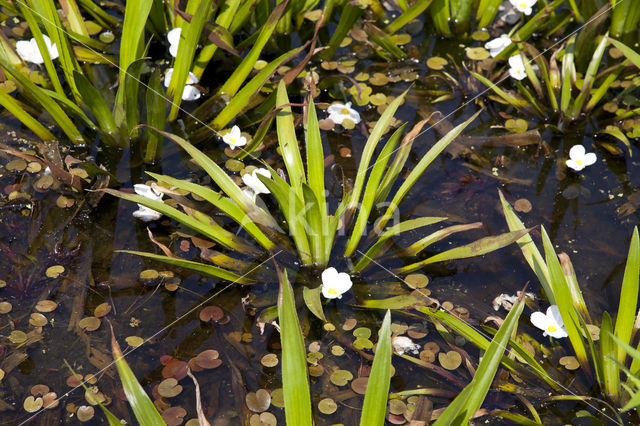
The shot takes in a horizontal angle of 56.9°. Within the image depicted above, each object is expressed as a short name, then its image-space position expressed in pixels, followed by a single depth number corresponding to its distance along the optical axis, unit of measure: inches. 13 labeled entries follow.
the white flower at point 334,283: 86.9
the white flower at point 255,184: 97.7
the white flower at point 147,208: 99.4
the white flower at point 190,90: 116.1
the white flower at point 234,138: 107.1
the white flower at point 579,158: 108.2
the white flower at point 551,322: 85.0
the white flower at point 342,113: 117.8
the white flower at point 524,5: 128.6
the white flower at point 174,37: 116.8
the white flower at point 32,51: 113.3
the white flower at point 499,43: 127.0
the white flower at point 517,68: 119.3
